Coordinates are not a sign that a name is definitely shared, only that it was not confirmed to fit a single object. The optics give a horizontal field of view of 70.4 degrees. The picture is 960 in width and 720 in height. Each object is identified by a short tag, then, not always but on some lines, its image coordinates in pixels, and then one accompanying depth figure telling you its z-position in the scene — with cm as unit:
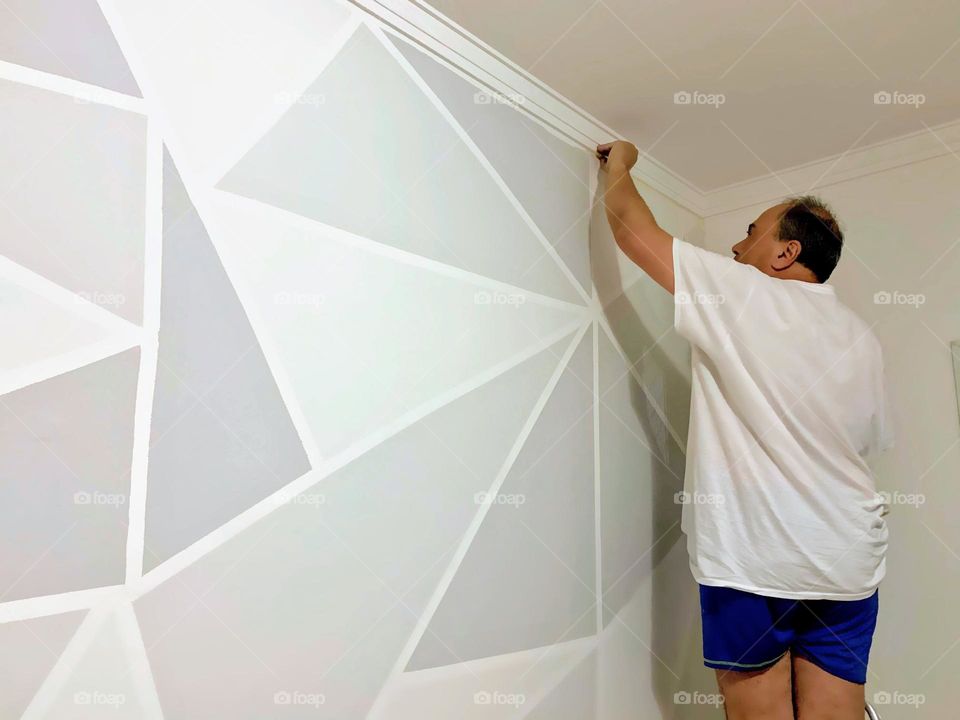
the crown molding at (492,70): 144
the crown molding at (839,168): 200
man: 152
